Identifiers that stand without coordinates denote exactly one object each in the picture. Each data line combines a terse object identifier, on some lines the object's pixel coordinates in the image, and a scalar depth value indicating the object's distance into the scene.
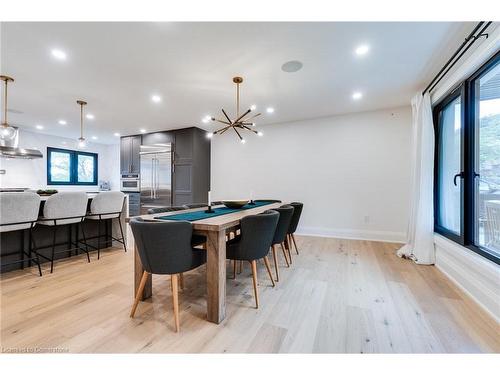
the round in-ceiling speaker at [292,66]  2.50
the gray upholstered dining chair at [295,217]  2.95
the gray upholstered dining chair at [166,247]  1.52
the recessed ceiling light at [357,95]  3.38
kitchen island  2.57
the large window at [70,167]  5.95
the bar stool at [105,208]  3.09
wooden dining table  1.67
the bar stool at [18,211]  2.22
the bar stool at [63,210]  2.61
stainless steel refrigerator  5.34
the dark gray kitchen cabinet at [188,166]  5.16
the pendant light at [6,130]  2.84
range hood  3.92
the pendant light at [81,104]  3.64
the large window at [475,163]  2.05
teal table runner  1.98
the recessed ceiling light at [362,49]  2.21
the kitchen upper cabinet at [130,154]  5.79
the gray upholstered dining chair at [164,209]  2.36
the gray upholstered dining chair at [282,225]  2.39
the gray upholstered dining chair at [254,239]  1.85
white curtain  2.97
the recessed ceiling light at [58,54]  2.28
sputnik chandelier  2.84
